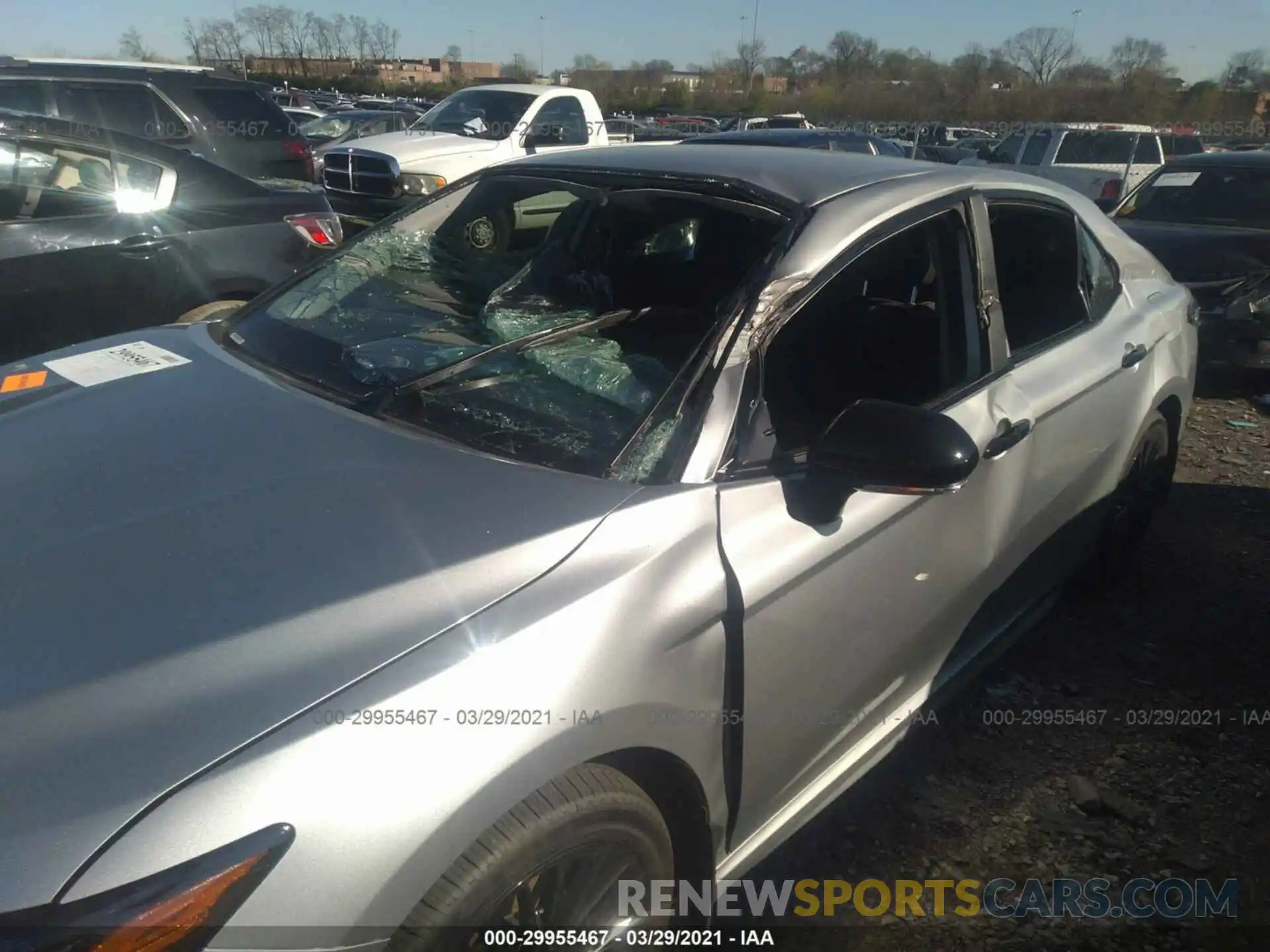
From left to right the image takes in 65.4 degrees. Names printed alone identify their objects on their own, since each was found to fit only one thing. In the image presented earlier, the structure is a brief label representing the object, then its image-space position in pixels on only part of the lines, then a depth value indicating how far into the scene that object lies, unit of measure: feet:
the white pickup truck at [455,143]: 34.17
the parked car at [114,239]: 15.11
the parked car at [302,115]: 80.11
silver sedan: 4.41
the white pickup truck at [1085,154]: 48.57
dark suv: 26.89
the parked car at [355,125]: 62.75
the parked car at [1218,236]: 20.67
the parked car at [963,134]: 98.58
